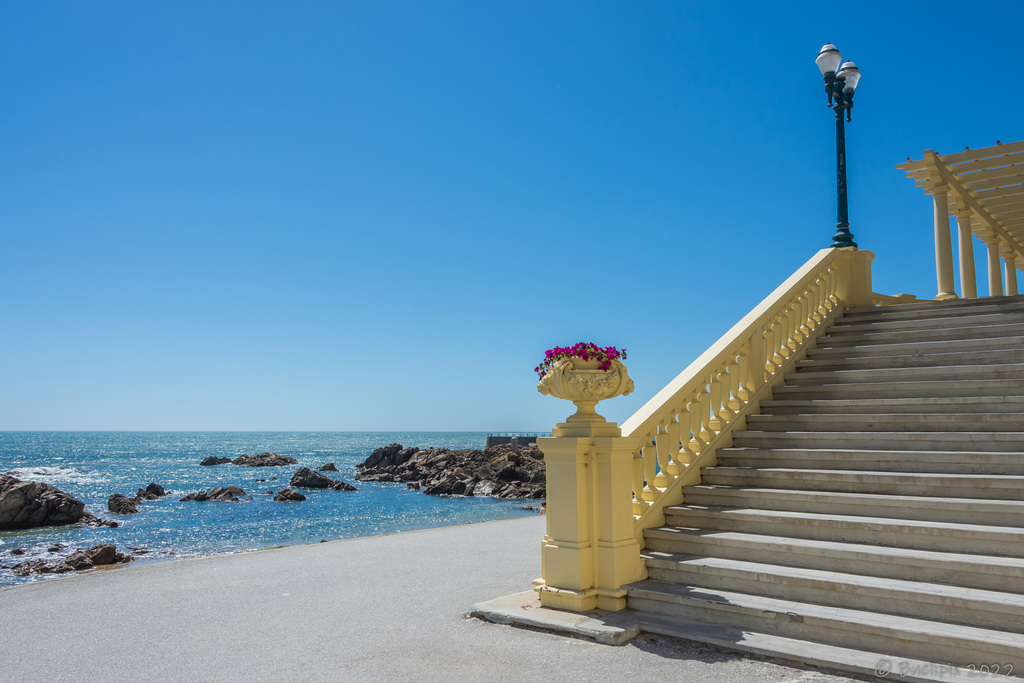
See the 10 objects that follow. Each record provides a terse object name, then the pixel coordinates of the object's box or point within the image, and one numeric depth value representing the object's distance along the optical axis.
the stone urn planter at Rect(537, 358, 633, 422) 5.91
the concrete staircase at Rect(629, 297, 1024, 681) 4.56
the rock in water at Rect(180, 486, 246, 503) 43.80
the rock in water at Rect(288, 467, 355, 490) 52.22
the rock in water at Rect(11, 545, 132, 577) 13.26
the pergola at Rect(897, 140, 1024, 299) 12.59
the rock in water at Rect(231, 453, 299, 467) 86.88
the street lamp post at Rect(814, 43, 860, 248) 10.34
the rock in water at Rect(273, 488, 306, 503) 44.00
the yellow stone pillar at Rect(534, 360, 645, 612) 5.75
